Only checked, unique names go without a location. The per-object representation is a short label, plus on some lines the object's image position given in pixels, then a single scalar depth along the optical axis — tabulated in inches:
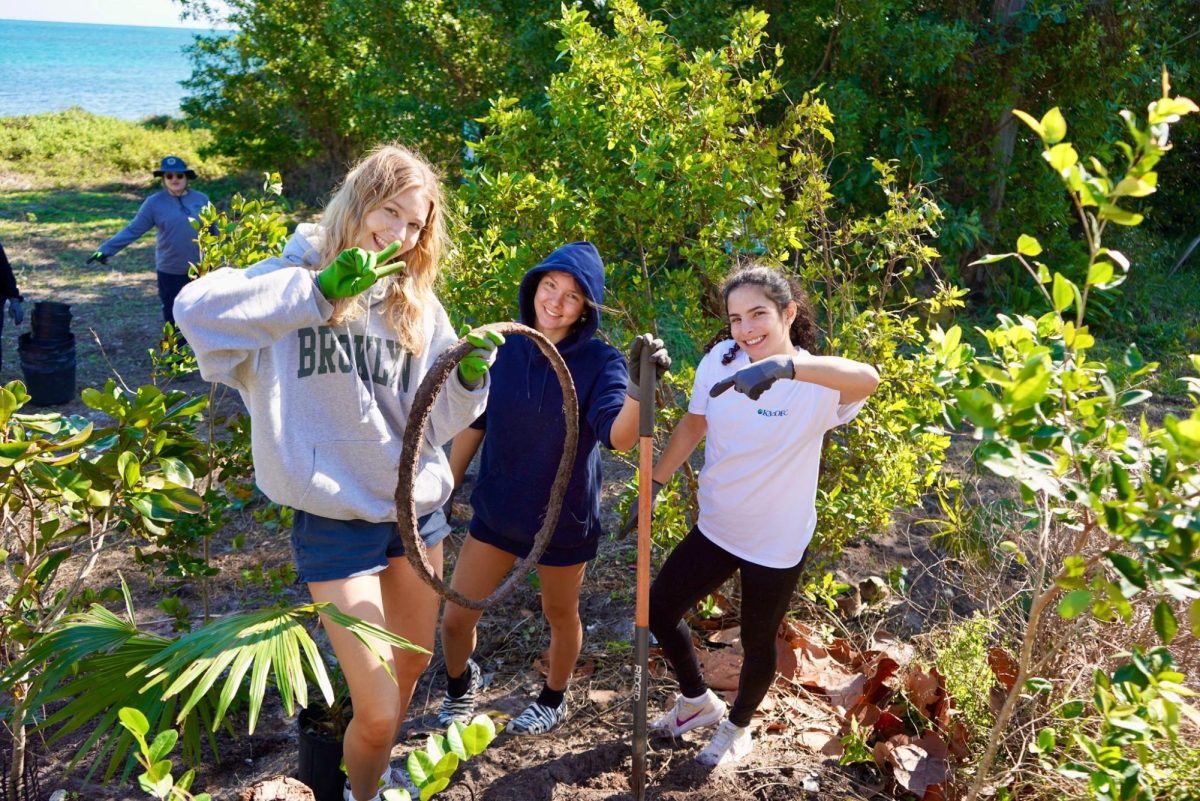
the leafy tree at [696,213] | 139.9
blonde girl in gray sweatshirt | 91.4
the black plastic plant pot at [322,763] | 114.4
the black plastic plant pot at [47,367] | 277.7
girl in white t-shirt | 112.0
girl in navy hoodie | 117.0
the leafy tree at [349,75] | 344.8
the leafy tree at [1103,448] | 60.7
